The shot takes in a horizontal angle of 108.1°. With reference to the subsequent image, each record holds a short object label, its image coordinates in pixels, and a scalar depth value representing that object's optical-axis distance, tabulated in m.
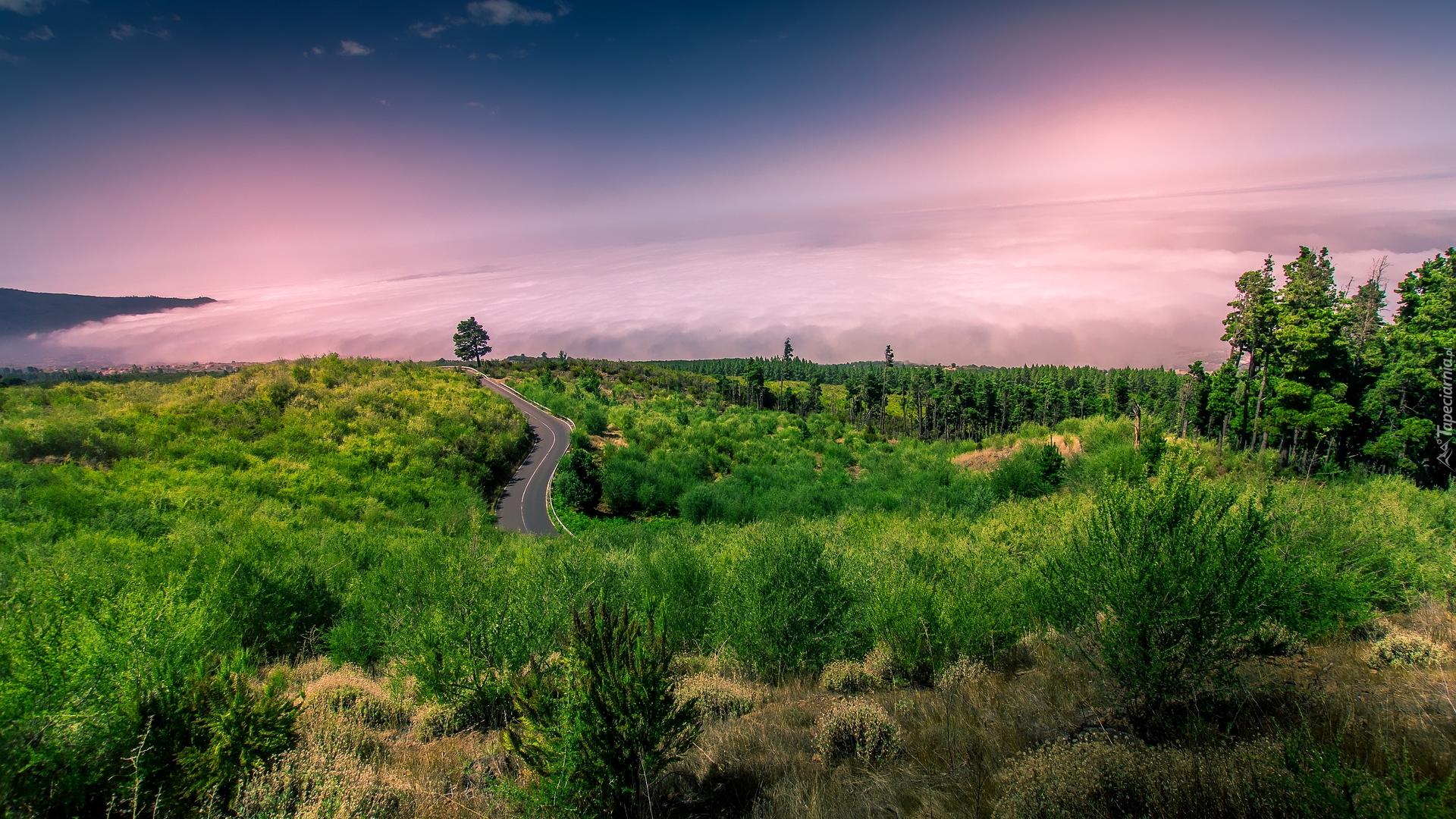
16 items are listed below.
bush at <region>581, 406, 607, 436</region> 46.78
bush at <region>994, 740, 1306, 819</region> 4.11
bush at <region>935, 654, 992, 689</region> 8.96
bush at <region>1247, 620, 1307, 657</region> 7.77
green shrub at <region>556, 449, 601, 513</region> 33.88
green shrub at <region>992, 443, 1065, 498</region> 31.77
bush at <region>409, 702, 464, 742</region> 7.86
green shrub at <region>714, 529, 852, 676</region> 10.66
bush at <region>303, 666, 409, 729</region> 7.81
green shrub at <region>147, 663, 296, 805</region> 5.03
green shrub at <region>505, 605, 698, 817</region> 4.87
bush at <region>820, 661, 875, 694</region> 9.61
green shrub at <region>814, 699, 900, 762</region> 6.55
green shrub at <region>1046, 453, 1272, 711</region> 5.94
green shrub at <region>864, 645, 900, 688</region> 9.92
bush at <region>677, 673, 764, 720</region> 8.29
